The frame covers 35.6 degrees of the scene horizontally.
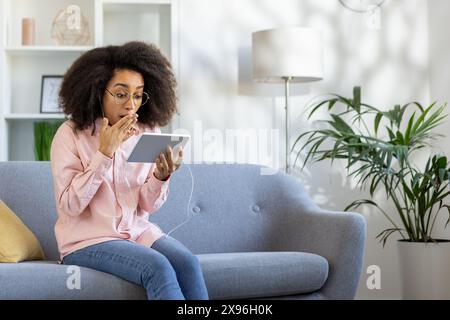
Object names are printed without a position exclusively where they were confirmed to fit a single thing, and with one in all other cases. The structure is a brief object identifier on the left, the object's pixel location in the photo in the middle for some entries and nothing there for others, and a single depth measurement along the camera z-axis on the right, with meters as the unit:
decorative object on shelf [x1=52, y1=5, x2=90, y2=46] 3.77
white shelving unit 3.74
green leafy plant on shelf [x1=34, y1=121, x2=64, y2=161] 3.68
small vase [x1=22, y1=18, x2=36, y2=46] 3.73
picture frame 3.79
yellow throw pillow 2.41
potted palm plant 3.29
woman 2.08
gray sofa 2.16
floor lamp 3.52
